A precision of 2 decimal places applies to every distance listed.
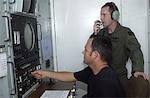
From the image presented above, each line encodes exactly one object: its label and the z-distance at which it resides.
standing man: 1.87
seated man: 1.08
